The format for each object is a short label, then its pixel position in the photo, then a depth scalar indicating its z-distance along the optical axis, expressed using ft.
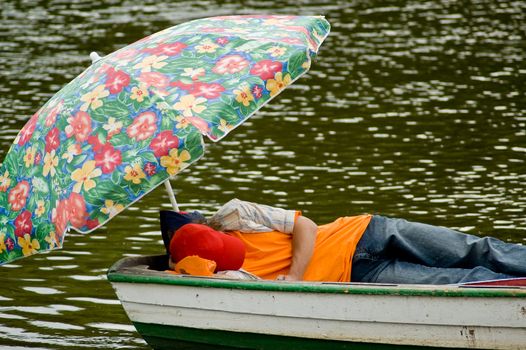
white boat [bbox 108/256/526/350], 46.21
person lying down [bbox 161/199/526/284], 50.47
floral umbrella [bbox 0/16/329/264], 47.37
